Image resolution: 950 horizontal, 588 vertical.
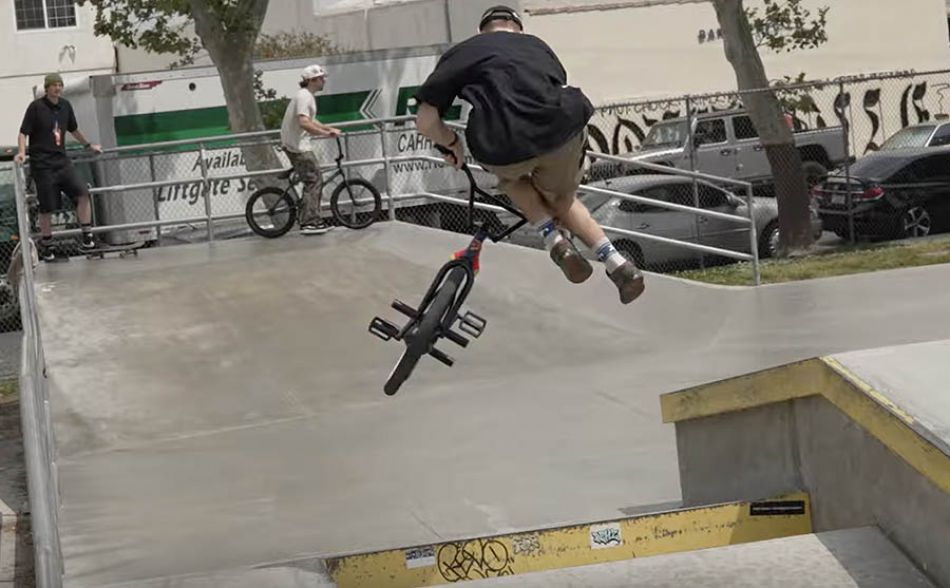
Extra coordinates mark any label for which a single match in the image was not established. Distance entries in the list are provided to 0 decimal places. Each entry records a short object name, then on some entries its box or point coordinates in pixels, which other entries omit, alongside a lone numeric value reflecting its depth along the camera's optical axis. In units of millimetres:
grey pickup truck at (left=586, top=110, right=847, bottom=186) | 25703
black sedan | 21875
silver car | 18844
